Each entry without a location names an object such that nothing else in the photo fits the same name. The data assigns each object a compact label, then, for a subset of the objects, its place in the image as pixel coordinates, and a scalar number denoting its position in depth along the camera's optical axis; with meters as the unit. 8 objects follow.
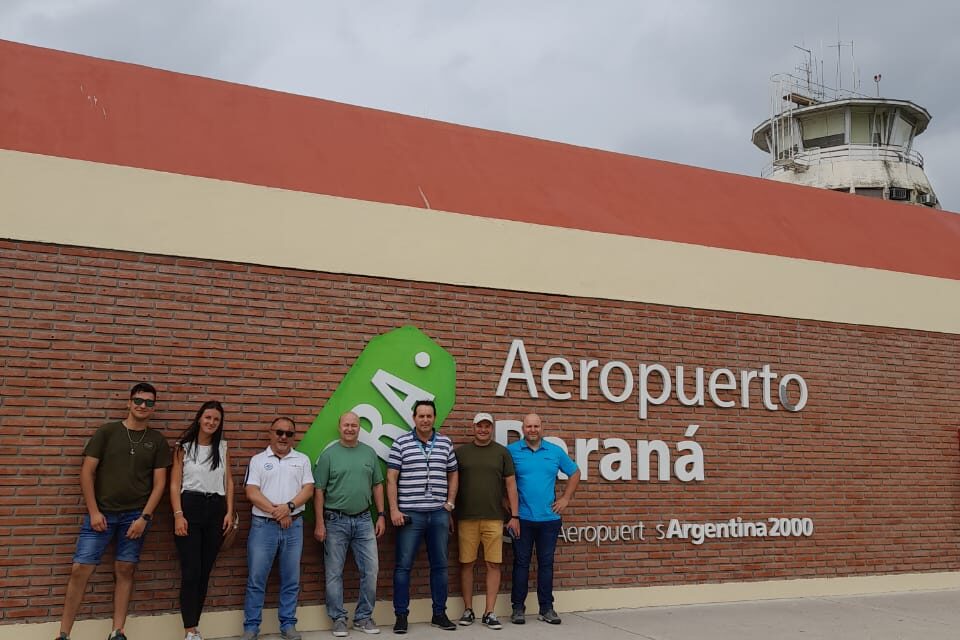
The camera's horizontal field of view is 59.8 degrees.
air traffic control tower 23.58
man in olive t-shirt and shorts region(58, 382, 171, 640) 5.67
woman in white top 5.83
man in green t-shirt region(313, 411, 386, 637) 6.33
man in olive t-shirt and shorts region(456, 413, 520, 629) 6.80
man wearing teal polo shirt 6.93
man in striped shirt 6.48
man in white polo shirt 6.05
